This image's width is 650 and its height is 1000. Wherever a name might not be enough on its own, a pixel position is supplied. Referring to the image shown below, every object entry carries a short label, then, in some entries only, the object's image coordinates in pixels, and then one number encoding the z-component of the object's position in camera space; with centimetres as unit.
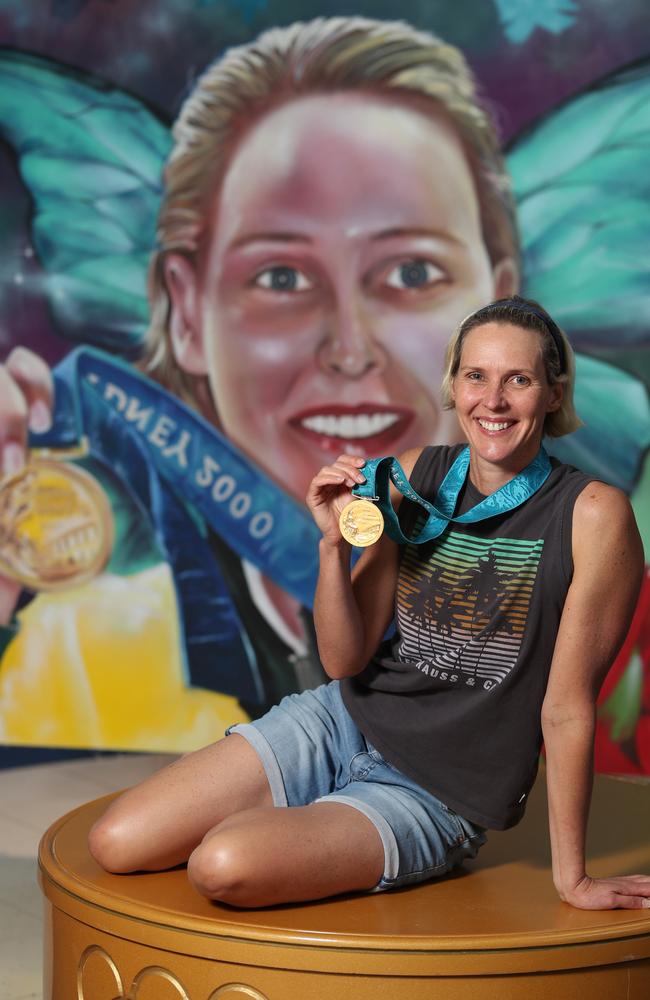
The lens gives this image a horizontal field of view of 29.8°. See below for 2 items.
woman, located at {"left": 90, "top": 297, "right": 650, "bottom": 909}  190
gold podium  171
